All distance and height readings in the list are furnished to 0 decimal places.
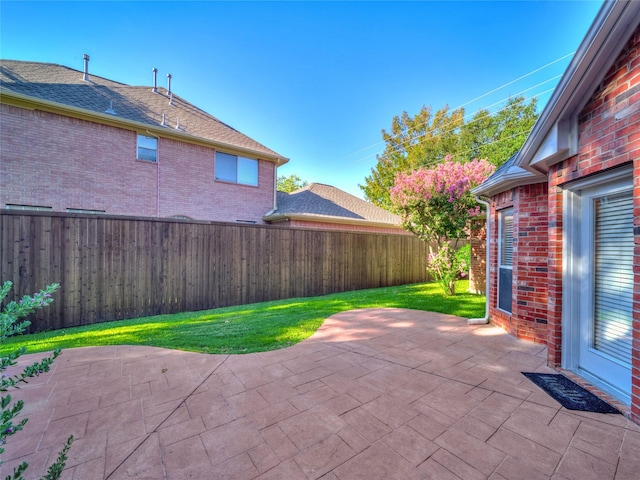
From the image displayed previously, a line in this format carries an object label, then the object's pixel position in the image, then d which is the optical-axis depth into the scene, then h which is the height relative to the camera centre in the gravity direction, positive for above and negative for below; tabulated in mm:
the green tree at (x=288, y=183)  32656 +6394
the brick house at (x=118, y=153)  7996 +2833
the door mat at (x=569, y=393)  2652 -1542
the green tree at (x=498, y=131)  20516 +8144
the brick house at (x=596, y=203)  2514 +411
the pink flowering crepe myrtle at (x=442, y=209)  8695 +988
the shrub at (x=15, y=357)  1208 -560
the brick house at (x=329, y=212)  11734 +1257
